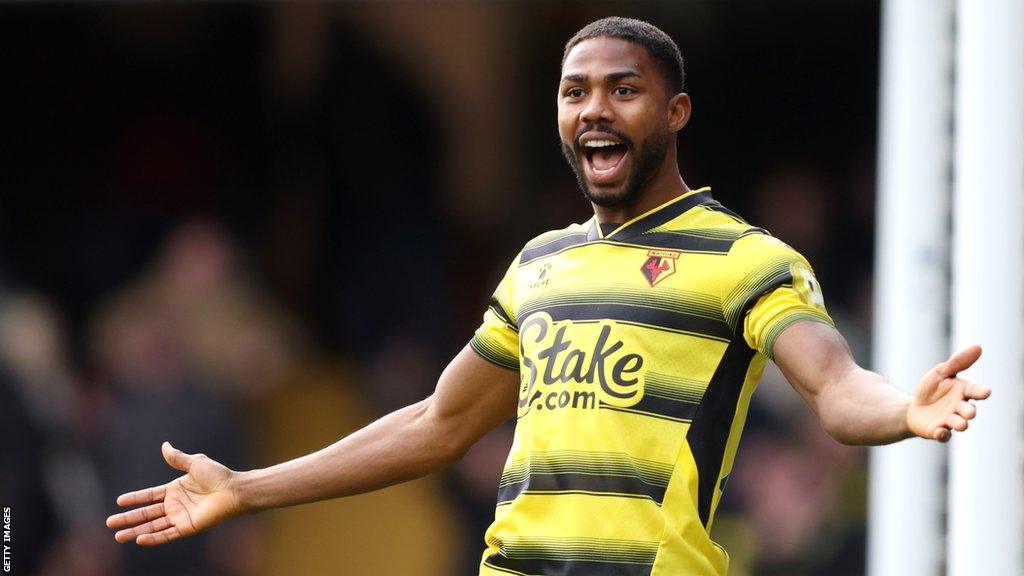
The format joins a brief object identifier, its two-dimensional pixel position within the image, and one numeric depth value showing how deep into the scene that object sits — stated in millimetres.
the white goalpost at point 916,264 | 13547
